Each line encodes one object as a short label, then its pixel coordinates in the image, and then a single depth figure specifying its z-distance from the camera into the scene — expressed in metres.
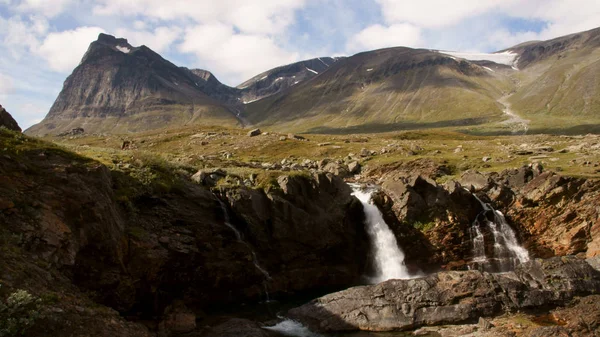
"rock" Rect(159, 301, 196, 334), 22.44
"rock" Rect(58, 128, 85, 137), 186.12
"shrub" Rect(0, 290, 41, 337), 12.53
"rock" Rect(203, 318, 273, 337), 22.11
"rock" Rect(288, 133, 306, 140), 103.99
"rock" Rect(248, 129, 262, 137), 105.07
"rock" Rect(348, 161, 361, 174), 61.72
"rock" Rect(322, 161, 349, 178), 58.31
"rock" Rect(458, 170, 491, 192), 44.22
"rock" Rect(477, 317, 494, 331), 22.92
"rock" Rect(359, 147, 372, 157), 73.31
